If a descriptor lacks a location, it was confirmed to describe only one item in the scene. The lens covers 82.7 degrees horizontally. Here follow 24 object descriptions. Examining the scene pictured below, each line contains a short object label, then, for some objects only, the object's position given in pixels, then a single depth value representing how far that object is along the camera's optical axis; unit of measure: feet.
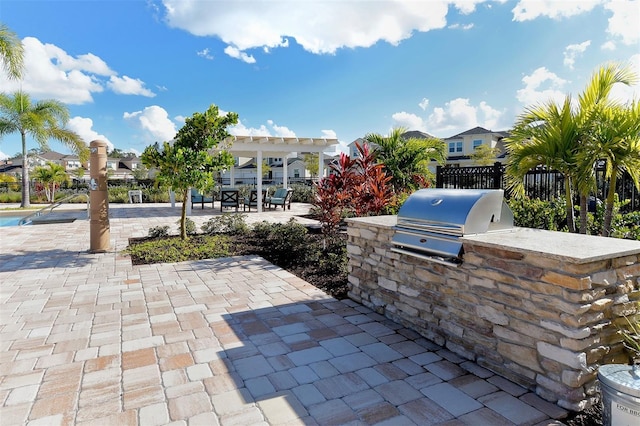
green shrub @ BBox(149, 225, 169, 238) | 27.87
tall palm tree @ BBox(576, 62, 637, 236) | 12.65
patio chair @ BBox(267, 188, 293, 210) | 48.62
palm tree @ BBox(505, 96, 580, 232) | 13.14
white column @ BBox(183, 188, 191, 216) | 45.79
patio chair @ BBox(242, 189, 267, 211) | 48.52
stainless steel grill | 9.39
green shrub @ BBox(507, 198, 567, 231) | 19.45
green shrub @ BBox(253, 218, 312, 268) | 21.17
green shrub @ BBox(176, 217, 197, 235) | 28.40
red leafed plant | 19.52
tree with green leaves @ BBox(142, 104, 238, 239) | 23.31
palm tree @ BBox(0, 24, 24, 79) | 35.88
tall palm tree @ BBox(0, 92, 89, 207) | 52.44
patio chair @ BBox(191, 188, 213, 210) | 50.47
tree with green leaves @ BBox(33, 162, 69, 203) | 63.23
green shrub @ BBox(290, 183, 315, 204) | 62.90
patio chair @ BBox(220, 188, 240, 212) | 46.39
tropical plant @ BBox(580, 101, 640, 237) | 11.76
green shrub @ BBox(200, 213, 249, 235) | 29.32
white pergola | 45.70
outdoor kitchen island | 7.09
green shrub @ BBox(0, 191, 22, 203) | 67.36
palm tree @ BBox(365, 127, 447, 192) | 27.73
